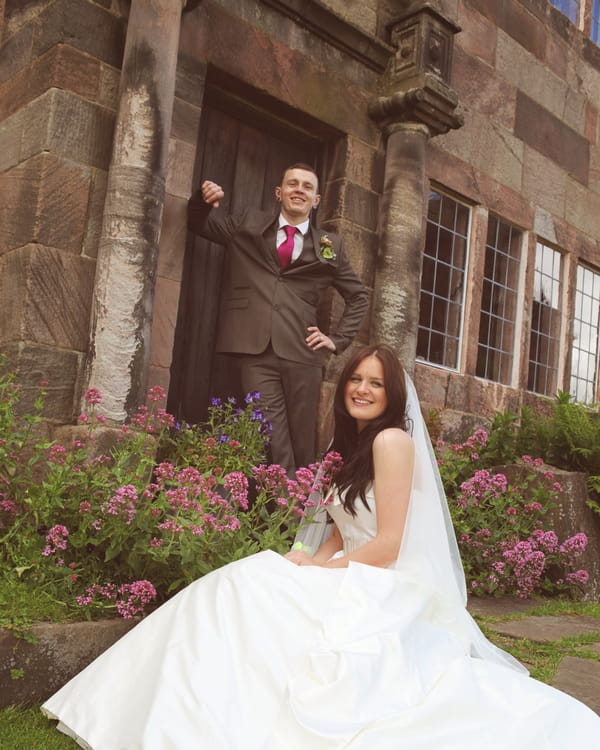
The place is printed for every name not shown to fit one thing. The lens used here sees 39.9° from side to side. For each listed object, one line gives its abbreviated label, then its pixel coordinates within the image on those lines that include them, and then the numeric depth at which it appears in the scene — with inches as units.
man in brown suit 204.4
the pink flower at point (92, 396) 147.9
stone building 186.1
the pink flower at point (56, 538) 124.2
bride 87.7
